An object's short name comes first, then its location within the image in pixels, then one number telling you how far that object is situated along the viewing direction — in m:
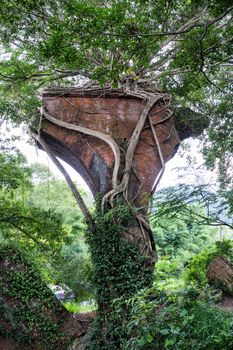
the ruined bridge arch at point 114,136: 6.95
